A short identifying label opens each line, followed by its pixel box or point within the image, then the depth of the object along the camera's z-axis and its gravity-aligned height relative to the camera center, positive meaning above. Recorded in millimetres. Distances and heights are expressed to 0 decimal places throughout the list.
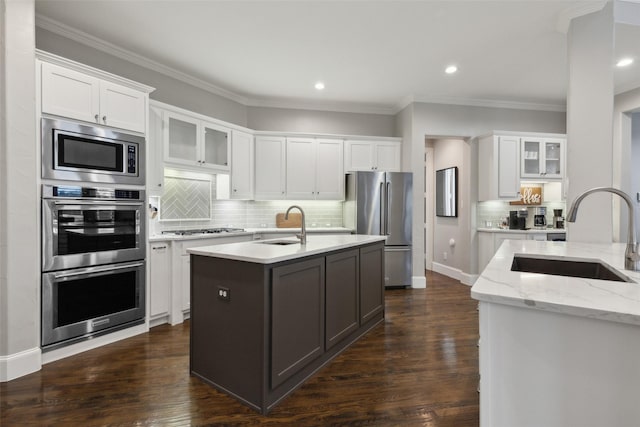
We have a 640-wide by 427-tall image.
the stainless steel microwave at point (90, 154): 2537 +493
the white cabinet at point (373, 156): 5128 +895
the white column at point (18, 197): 2256 +94
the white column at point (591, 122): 2557 +727
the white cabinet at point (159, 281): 3252 -725
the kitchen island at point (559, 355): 888 -422
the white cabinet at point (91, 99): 2549 +967
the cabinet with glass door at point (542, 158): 5000 +840
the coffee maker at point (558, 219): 5215 -119
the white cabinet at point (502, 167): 4883 +674
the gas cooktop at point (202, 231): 3807 -256
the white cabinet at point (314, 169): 4953 +655
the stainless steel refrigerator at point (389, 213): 4824 -26
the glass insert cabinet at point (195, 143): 3695 +846
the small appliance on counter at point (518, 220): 4930 -128
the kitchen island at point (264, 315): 1938 -701
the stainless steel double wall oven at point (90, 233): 2533 -193
